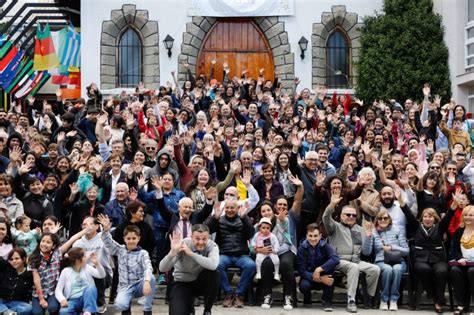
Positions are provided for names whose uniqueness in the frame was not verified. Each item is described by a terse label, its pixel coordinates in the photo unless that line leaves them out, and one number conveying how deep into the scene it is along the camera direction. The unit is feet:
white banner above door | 70.59
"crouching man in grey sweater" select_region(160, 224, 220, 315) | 25.98
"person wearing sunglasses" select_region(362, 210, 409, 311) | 30.07
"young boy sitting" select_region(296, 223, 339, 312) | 29.86
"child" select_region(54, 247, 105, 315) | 26.05
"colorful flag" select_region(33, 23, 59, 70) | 62.34
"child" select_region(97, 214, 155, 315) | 27.04
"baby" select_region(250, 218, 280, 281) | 30.09
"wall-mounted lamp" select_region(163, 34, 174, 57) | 70.08
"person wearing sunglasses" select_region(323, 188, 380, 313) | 29.94
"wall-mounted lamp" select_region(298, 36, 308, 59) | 70.46
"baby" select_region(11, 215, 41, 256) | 28.02
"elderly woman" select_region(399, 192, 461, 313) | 29.78
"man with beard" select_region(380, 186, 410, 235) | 31.40
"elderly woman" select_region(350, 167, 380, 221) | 32.01
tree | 68.18
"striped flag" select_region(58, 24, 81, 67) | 67.15
